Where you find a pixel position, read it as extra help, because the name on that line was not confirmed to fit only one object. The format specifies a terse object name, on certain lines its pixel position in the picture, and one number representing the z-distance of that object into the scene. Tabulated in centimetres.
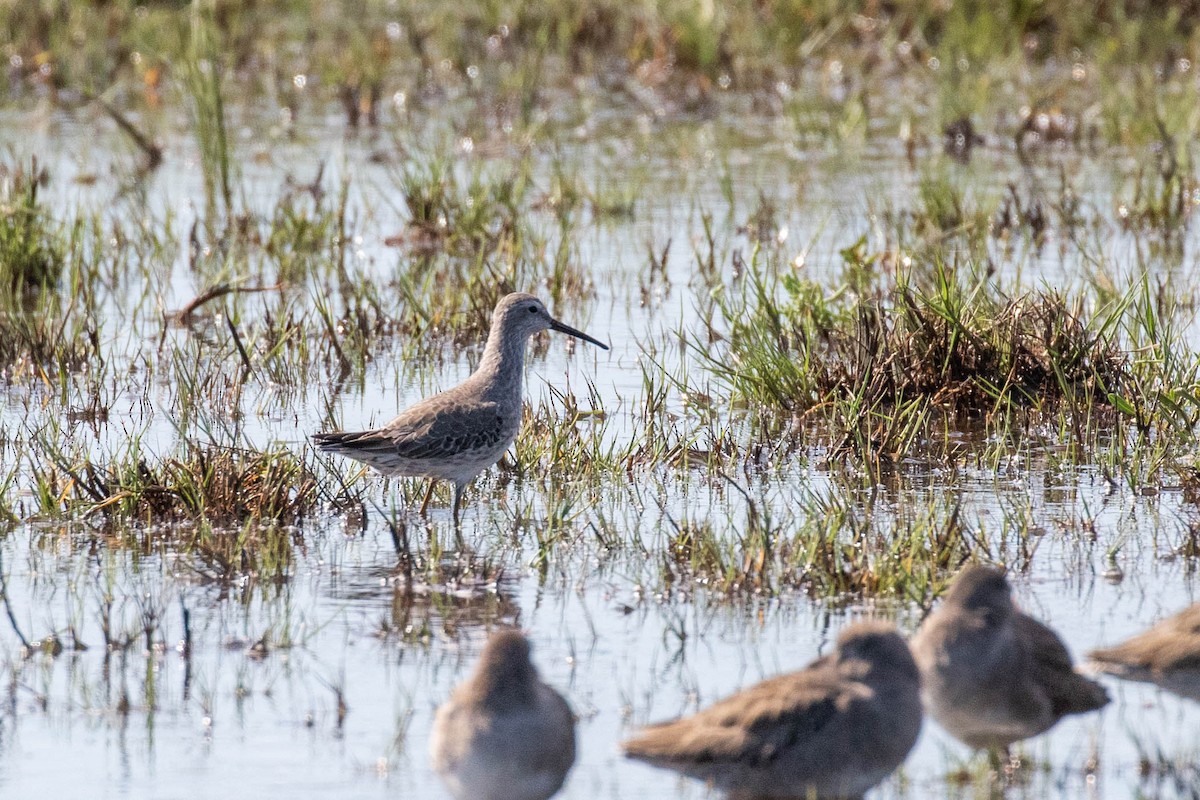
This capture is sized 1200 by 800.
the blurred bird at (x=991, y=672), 1037
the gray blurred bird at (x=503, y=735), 926
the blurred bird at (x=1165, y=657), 1052
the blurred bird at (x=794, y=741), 940
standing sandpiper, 1434
